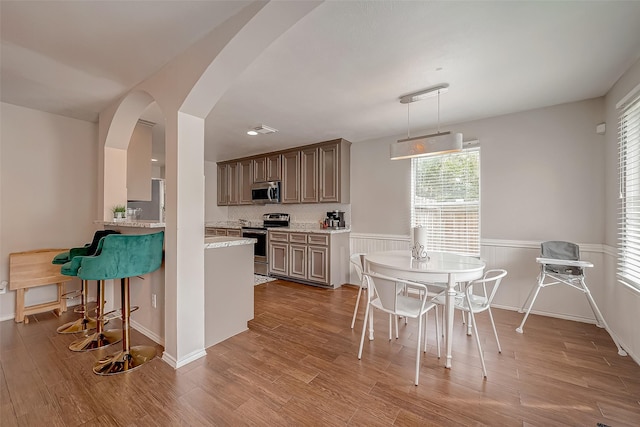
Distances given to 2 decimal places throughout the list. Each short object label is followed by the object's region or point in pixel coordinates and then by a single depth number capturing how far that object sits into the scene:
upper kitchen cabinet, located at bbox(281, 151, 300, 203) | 5.20
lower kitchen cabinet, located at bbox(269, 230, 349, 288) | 4.48
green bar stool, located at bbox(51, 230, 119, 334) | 2.76
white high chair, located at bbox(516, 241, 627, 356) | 2.71
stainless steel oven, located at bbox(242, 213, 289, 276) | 5.33
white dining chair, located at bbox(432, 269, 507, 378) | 2.16
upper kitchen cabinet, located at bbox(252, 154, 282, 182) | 5.51
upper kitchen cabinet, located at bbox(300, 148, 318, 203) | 4.95
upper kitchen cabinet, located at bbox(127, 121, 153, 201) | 3.61
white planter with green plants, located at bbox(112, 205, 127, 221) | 3.14
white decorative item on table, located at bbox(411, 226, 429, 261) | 2.62
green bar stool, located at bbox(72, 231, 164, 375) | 2.08
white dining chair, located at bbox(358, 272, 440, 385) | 2.11
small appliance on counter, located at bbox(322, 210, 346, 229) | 4.86
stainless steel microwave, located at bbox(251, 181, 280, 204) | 5.54
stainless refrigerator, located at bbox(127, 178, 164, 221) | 6.20
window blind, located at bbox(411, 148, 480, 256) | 3.74
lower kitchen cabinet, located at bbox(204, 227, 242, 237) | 5.84
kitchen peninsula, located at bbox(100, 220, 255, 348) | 2.52
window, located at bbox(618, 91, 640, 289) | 2.30
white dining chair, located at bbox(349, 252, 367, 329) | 2.68
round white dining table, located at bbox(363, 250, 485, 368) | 2.17
